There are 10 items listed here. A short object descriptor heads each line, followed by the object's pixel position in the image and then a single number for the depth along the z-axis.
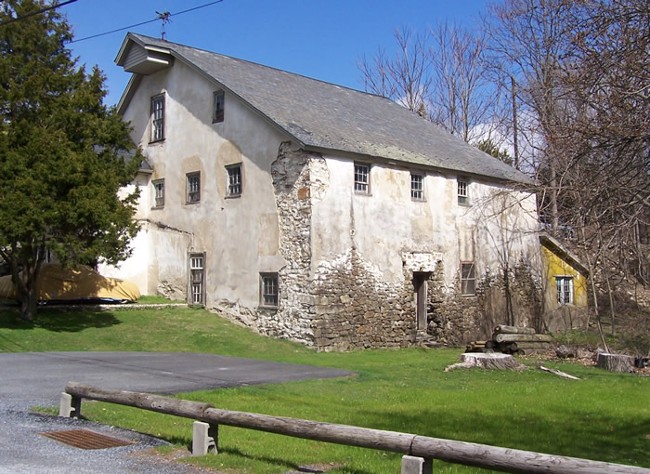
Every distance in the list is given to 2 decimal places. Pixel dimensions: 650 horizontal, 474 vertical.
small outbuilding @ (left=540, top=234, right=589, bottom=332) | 30.80
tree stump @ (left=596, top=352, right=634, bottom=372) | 17.59
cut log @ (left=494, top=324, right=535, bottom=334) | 22.12
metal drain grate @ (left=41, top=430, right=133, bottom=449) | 7.69
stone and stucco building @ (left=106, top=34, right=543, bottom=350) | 21.53
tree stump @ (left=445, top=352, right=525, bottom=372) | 16.64
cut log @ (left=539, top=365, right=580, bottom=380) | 15.81
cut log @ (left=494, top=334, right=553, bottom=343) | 21.72
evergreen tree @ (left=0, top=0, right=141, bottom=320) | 18.77
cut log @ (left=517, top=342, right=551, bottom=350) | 21.88
